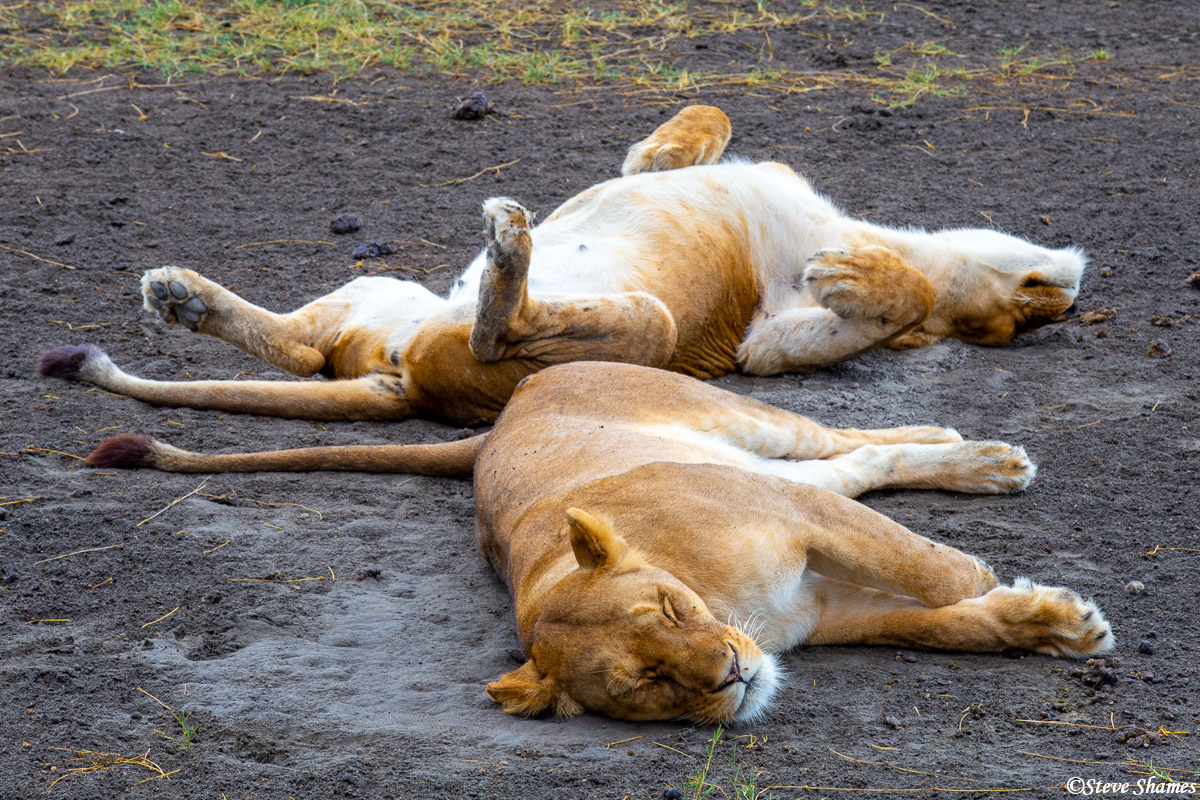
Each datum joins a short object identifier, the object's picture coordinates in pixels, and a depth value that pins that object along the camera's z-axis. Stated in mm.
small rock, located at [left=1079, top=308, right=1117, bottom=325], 11727
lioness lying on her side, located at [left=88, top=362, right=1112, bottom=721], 5844
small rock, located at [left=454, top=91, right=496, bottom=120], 16609
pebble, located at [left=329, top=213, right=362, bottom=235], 13992
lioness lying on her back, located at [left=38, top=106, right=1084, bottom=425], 10195
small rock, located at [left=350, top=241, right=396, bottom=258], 13516
